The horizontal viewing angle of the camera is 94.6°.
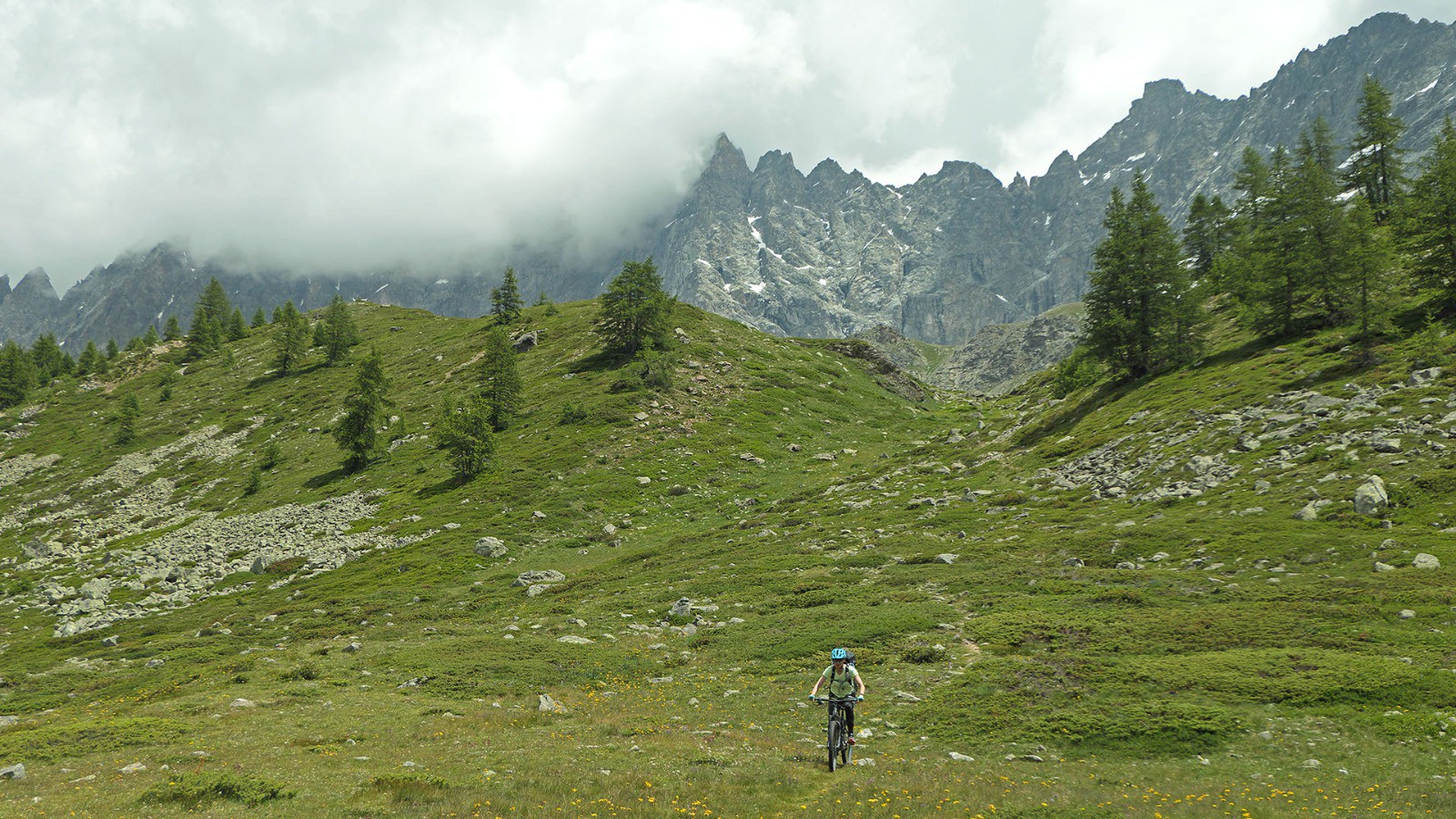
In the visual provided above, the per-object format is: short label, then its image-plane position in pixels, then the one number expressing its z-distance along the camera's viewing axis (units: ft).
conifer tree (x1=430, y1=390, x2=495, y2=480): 219.00
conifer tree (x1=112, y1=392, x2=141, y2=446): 339.16
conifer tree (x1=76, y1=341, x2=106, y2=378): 499.51
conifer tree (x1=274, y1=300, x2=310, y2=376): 423.64
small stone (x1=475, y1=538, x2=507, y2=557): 164.45
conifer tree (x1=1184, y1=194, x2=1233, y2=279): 317.83
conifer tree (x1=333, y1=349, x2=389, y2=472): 248.32
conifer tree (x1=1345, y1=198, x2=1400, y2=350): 141.38
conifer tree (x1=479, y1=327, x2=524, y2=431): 264.35
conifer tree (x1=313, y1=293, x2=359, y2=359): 436.76
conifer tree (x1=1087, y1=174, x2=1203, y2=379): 186.91
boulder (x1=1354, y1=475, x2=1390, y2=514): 88.79
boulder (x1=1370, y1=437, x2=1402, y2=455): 99.71
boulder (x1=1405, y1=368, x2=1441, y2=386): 114.83
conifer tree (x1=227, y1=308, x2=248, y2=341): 545.03
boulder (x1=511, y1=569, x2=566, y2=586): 142.00
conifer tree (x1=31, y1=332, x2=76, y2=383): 516.32
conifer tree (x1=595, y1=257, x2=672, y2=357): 310.04
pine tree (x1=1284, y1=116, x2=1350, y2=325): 159.12
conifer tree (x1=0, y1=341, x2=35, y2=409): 439.22
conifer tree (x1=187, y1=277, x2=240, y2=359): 507.30
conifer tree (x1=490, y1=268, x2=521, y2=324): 432.25
